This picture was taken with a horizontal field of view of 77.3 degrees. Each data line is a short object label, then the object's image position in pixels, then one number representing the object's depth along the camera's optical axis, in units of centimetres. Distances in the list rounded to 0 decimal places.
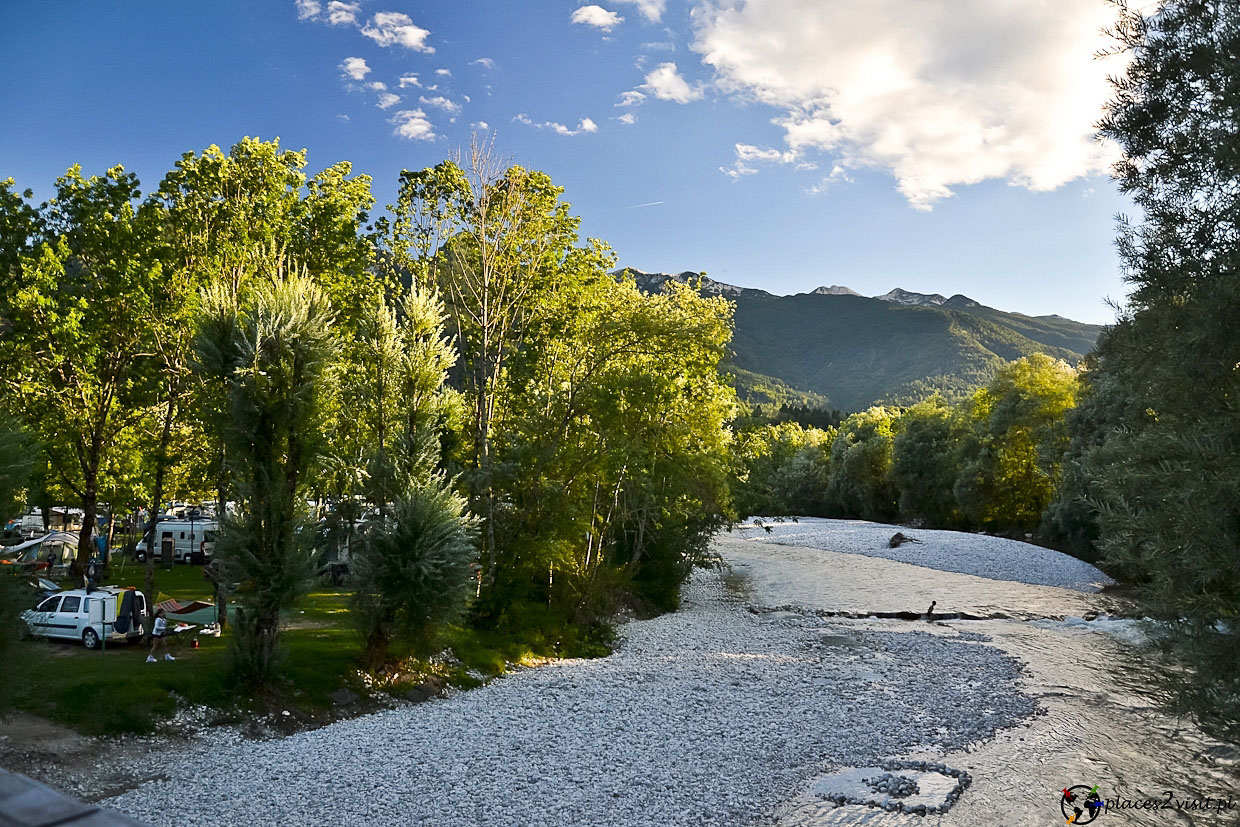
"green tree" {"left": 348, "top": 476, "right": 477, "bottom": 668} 1905
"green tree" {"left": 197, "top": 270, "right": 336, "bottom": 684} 1702
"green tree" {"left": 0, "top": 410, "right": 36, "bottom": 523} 1168
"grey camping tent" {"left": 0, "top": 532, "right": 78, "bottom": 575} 3434
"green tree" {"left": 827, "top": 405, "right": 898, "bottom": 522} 9575
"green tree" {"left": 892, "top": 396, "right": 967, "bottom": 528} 8056
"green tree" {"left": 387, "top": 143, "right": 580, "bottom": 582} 2662
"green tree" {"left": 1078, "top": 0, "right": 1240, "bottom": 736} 895
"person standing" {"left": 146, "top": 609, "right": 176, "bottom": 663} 1864
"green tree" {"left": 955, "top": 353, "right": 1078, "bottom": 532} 6569
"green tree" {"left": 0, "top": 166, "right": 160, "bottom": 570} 2494
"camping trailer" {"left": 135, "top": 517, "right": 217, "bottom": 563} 4178
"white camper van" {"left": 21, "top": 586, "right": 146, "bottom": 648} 2052
